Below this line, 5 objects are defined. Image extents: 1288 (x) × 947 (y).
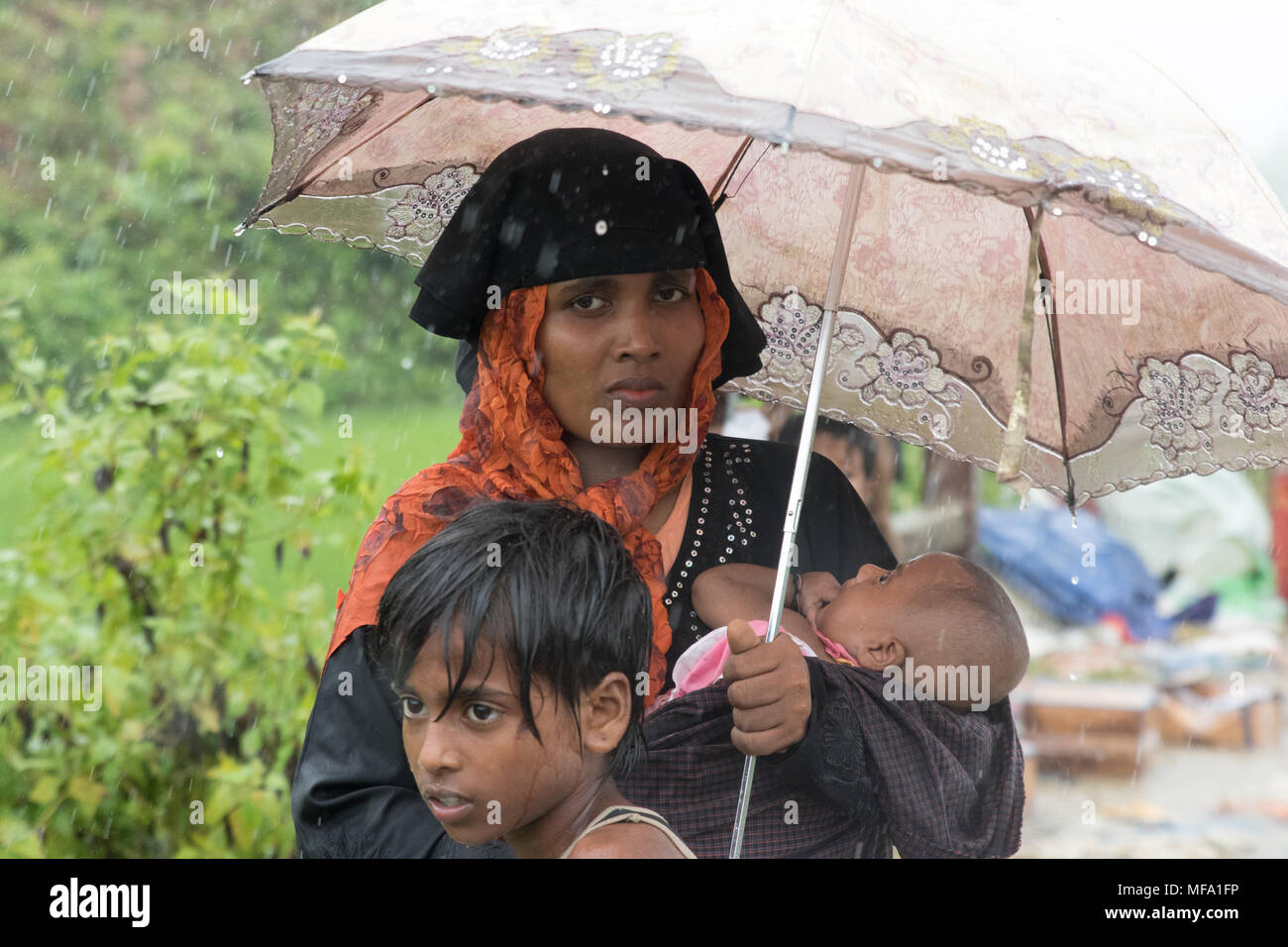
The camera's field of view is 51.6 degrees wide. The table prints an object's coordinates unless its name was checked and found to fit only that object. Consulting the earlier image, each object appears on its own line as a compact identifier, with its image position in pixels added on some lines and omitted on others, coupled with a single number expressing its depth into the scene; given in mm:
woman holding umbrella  2125
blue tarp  7461
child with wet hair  1924
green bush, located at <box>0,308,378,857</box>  3768
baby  2461
